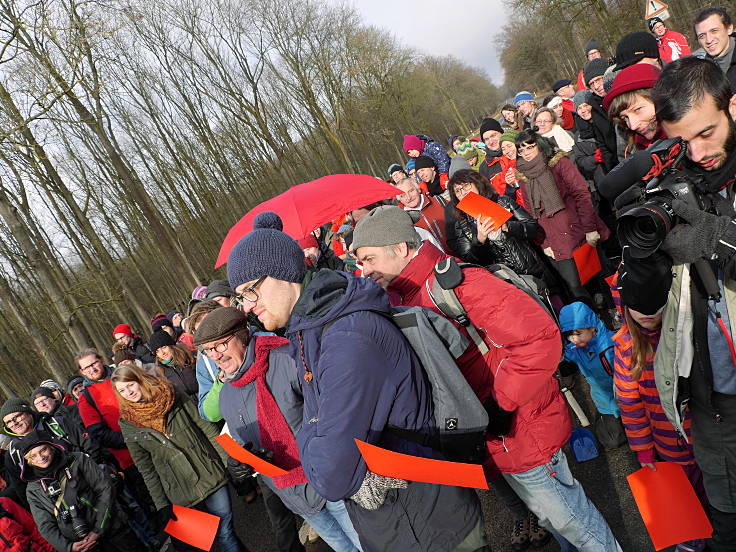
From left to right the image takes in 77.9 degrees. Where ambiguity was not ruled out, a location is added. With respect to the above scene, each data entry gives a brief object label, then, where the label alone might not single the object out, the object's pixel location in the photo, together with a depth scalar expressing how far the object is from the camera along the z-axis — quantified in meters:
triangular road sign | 5.36
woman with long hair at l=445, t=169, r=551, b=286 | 3.42
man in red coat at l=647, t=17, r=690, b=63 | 4.91
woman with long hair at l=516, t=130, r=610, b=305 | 4.02
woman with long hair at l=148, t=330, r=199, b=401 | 4.71
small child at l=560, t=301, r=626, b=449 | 3.11
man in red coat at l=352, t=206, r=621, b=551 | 1.82
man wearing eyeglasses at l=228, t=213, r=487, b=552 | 1.40
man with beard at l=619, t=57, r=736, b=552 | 1.27
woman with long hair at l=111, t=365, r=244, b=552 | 3.28
